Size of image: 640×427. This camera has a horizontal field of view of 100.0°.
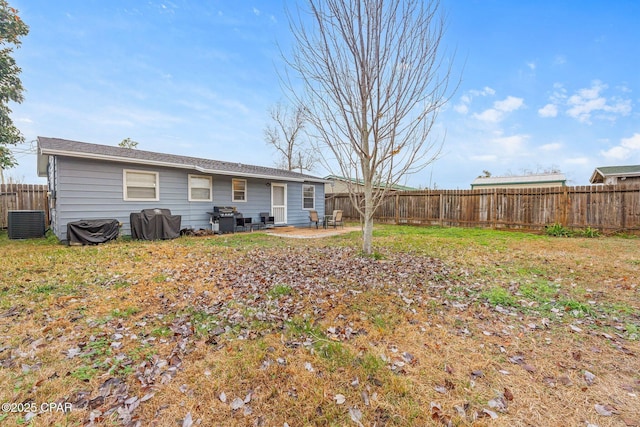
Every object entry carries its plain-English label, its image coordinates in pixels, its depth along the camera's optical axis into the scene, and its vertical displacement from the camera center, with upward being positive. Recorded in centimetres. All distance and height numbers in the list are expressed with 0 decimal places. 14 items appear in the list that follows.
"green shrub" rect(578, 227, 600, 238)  945 -93
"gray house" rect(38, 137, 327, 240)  784 +84
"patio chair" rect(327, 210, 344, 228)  1271 -60
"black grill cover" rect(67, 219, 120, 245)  753 -65
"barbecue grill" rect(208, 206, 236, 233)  1056 -44
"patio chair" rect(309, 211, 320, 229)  1324 -41
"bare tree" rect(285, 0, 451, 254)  462 +232
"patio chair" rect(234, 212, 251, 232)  1105 -62
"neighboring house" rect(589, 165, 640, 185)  1585 +199
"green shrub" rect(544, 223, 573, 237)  986 -91
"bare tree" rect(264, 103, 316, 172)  2523 +683
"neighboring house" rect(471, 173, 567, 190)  2238 +233
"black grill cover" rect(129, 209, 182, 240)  855 -53
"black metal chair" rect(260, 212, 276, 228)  1217 -55
